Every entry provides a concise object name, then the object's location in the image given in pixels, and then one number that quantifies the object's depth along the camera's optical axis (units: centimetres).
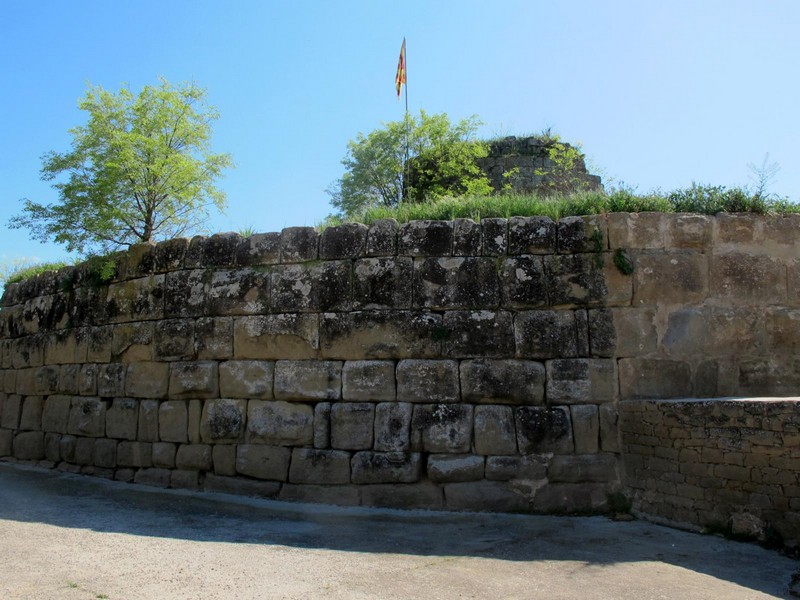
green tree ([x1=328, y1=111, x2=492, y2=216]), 1539
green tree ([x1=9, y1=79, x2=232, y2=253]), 1066
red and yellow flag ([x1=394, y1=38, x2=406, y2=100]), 1612
